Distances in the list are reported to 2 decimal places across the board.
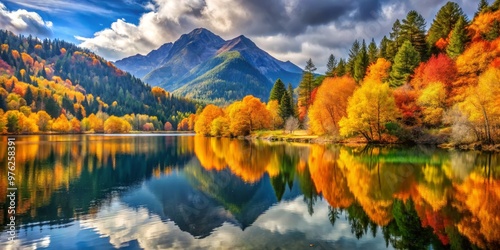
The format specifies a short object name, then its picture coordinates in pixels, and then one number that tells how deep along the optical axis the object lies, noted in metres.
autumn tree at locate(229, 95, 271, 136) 108.12
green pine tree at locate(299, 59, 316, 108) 113.38
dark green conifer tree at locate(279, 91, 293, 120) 110.12
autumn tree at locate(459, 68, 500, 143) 51.75
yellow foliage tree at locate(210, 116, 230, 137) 114.50
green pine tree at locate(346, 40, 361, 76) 107.12
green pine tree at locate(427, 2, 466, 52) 85.44
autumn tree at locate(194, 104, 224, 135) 130.75
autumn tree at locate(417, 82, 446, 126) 64.06
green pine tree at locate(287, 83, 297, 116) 114.16
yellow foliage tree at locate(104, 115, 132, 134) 189.25
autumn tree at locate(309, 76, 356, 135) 79.00
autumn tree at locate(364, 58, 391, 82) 86.11
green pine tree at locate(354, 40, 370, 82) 96.81
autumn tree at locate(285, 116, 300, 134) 98.56
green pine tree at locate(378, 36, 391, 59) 93.22
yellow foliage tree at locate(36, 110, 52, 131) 150.25
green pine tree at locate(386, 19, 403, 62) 90.06
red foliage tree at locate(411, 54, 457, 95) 68.38
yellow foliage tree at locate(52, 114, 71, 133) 157.73
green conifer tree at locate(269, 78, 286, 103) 121.50
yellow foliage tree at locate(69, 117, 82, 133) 170.48
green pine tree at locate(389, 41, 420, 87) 77.69
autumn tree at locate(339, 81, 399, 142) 65.62
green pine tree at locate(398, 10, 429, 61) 86.39
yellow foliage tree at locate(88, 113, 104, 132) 190.21
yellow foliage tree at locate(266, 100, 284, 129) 113.38
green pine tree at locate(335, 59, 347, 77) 112.00
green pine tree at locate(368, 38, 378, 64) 99.06
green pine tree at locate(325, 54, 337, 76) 119.22
